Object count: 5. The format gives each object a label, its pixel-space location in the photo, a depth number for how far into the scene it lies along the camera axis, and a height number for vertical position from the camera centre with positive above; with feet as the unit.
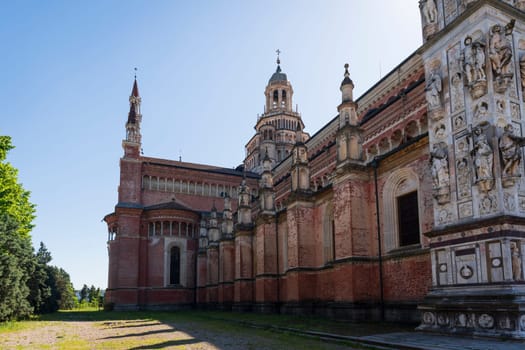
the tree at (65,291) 236.28 -19.23
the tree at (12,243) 87.25 +2.86
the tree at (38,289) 130.00 -9.83
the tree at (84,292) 382.20 -30.43
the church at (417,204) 43.09 +6.43
